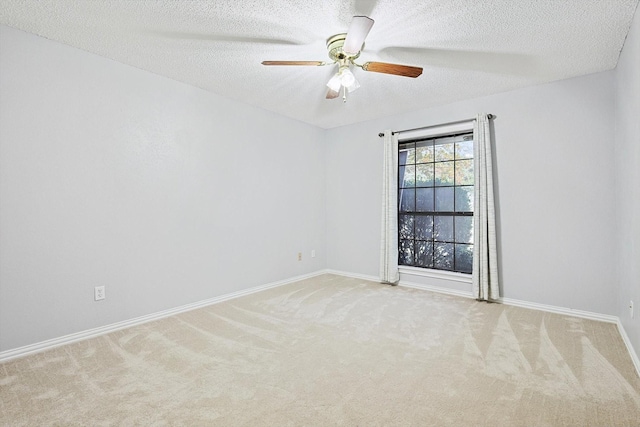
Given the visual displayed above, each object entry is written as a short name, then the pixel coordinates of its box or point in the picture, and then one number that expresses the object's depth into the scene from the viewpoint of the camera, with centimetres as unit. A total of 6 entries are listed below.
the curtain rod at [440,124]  370
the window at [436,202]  421
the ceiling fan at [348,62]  211
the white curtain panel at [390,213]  443
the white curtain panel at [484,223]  361
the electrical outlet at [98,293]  273
